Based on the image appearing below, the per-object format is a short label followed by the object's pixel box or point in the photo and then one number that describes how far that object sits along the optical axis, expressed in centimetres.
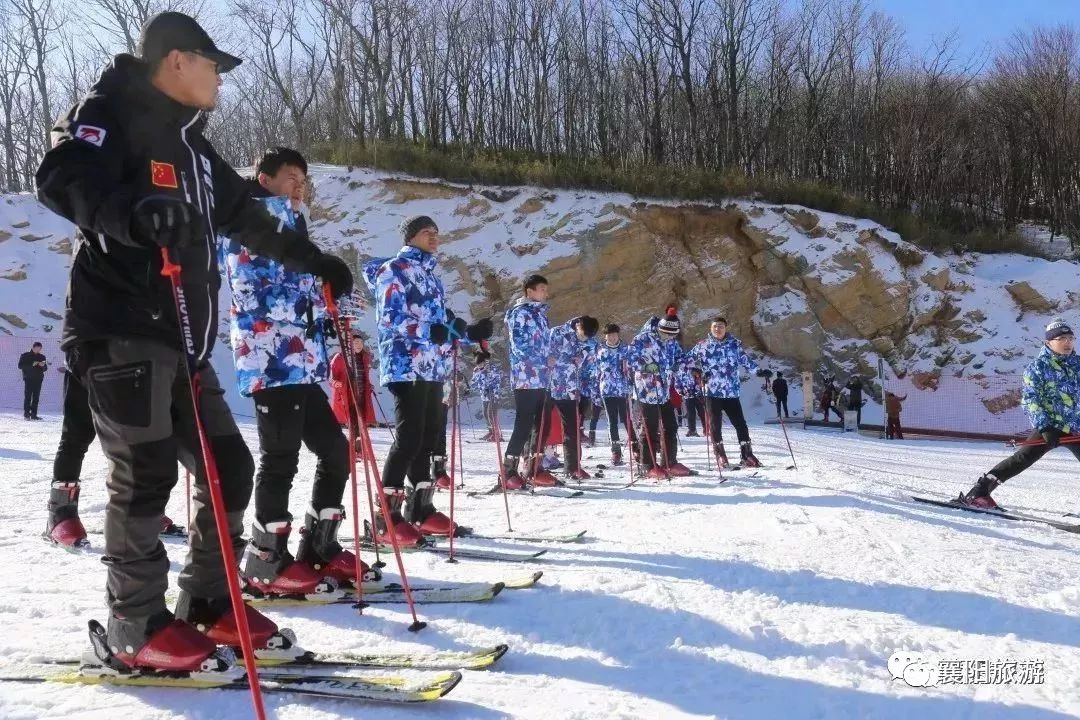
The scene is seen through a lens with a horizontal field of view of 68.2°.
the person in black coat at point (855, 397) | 1947
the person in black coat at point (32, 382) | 1593
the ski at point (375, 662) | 241
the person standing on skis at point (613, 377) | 1152
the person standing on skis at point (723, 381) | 945
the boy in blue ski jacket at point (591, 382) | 1244
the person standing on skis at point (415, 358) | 451
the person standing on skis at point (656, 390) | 862
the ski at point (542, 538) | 471
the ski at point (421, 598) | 324
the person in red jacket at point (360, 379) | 583
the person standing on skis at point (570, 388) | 875
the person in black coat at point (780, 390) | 2017
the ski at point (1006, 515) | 594
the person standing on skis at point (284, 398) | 332
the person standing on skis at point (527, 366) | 748
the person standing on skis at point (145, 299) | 214
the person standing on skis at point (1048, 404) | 684
